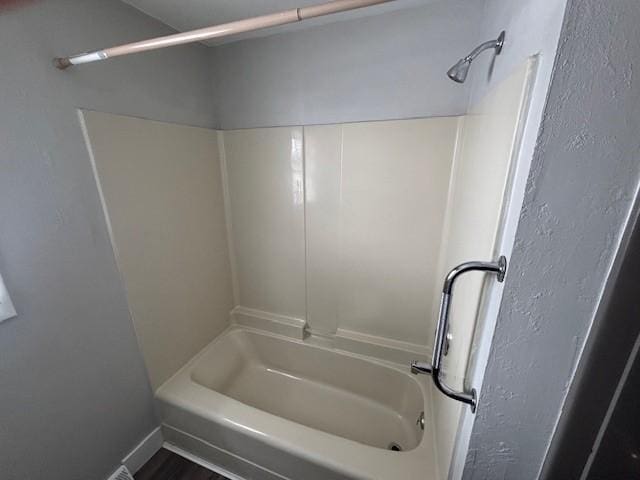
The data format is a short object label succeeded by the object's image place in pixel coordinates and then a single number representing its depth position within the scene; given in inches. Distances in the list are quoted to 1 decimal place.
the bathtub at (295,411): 42.6
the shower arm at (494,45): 29.1
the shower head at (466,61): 29.3
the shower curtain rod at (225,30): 23.8
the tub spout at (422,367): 28.2
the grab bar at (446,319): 20.7
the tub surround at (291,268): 44.6
